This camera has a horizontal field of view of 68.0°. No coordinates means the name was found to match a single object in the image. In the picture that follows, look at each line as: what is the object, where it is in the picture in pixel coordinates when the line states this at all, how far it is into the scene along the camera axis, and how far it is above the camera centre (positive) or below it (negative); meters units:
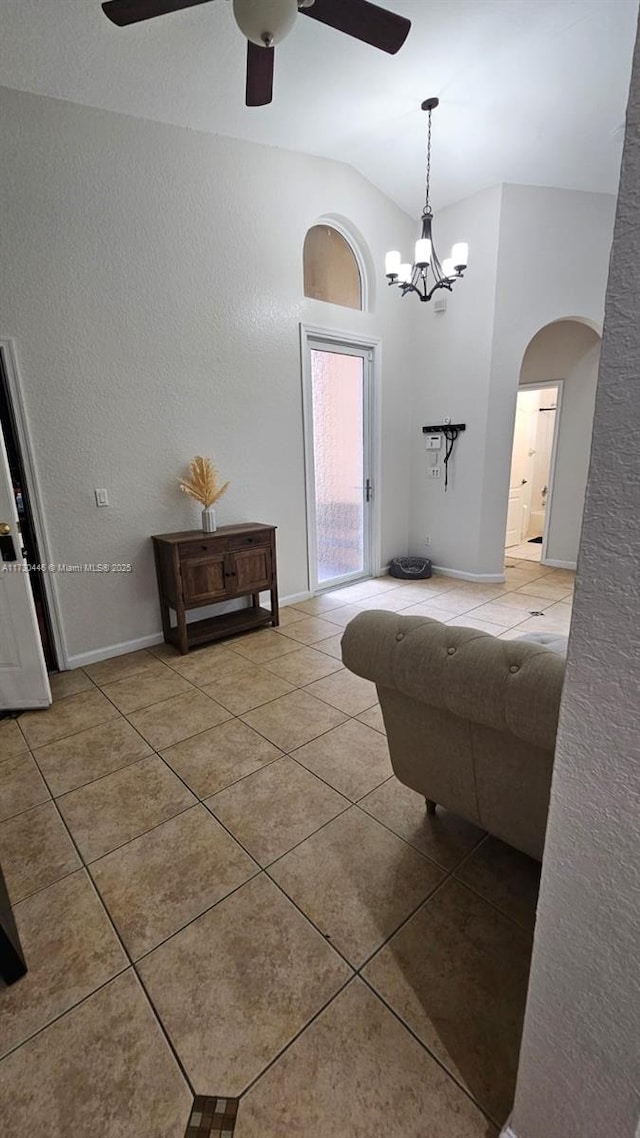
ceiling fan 1.78 +1.70
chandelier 3.39 +1.41
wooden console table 3.28 -0.83
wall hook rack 4.83 +0.22
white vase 3.45 -0.44
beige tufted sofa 1.15 -0.67
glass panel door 4.41 -0.06
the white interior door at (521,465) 6.73 -0.19
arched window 4.16 +1.65
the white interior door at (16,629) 2.47 -0.89
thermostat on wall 5.02 +0.11
